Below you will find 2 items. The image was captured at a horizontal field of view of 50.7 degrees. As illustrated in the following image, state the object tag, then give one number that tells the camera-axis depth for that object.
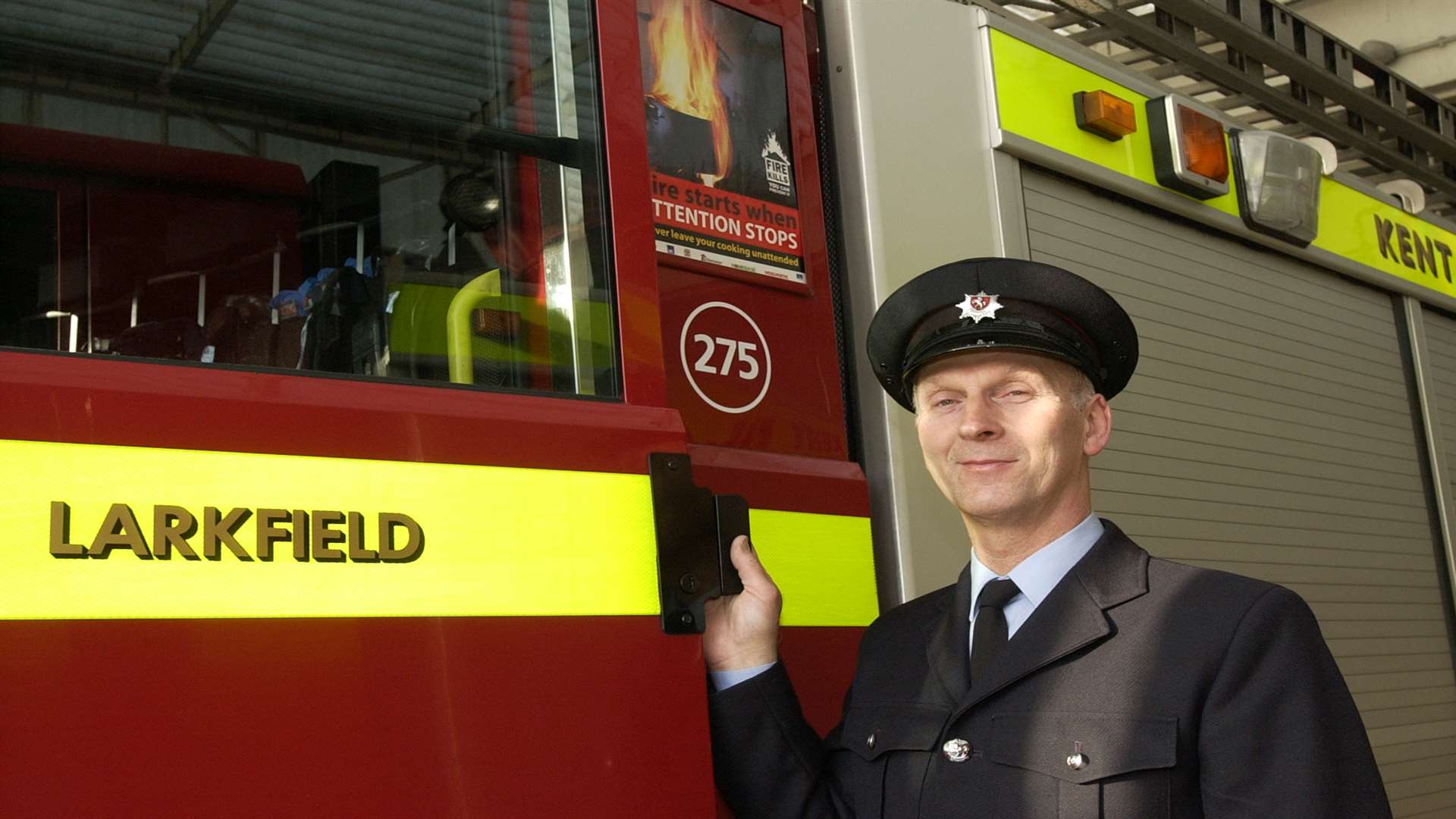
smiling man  1.45
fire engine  1.24
